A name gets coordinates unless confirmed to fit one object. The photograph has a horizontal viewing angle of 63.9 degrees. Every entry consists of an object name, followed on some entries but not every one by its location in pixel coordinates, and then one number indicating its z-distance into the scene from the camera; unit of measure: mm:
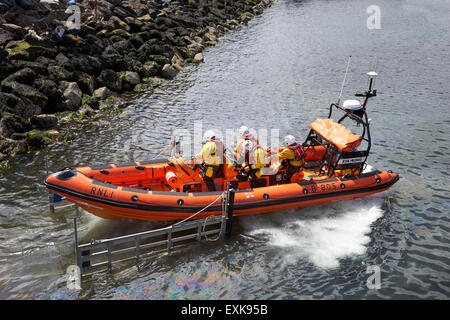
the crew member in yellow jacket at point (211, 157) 8156
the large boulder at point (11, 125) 11625
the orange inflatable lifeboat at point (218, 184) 7613
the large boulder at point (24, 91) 13180
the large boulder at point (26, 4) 20062
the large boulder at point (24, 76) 13641
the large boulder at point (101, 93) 15901
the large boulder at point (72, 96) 14547
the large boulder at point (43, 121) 12773
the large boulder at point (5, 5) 18797
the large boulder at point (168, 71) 19906
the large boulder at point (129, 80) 17516
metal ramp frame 6508
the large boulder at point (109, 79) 16797
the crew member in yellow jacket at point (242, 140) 8616
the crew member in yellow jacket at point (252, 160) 8484
